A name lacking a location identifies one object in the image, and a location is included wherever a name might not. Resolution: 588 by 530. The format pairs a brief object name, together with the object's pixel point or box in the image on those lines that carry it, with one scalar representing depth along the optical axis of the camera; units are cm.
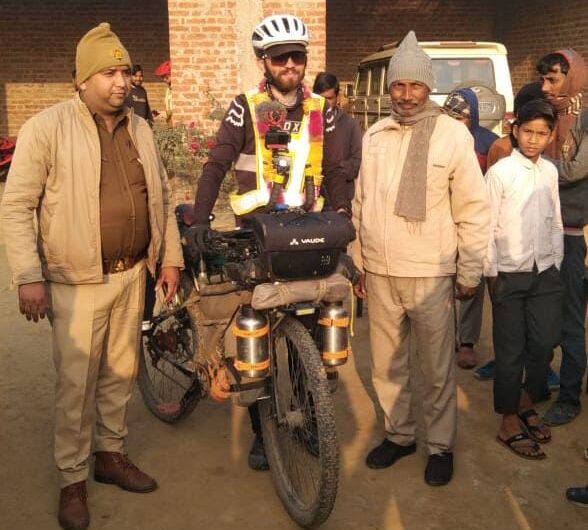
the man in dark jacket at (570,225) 397
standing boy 362
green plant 966
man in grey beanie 327
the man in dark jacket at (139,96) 986
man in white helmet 335
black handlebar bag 283
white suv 1032
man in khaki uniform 294
